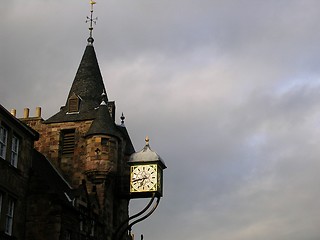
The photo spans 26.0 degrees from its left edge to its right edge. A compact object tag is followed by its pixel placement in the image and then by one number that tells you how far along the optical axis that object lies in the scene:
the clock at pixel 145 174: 39.06
